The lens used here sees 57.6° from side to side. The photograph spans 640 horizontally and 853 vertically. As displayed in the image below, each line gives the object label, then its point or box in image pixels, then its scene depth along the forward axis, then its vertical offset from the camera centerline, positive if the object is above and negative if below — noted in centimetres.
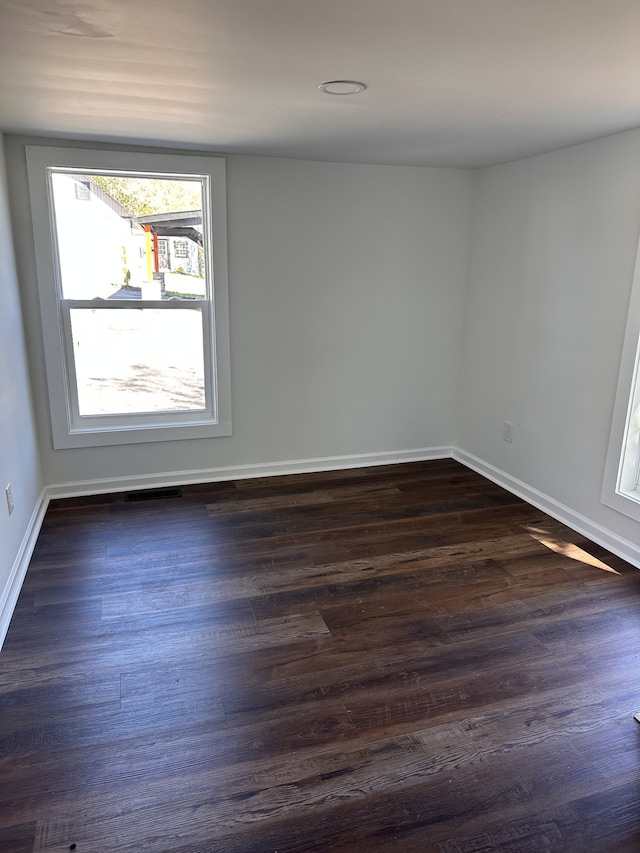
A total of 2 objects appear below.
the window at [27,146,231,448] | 352 -11
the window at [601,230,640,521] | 302 -80
